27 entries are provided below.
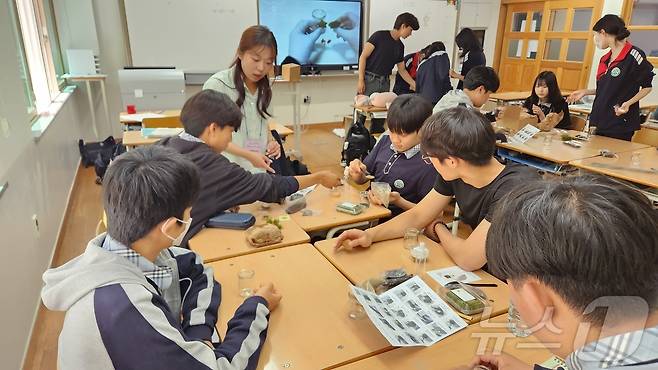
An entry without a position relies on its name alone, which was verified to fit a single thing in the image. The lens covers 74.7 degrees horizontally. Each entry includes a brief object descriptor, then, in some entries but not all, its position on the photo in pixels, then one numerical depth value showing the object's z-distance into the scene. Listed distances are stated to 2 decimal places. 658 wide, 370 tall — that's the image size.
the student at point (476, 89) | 3.61
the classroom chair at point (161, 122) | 4.07
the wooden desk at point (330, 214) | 2.12
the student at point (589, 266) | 0.65
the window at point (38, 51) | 3.71
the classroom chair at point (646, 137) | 4.02
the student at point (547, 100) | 4.71
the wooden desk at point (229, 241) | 1.74
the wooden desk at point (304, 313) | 1.18
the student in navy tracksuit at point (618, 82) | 4.08
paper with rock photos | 1.20
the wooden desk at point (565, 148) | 3.53
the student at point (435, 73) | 5.23
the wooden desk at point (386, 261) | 1.51
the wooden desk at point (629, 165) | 2.94
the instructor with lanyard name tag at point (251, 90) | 2.52
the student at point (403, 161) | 2.40
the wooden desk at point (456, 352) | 1.14
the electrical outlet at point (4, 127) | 2.29
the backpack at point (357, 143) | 4.54
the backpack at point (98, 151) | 4.84
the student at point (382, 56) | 5.84
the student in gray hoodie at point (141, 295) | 0.90
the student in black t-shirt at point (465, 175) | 1.65
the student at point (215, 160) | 1.98
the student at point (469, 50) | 5.32
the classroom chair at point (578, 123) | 5.05
